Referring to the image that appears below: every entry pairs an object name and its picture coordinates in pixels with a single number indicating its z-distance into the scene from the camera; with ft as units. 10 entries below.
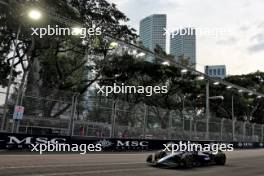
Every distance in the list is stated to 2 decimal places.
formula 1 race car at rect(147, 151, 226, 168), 44.09
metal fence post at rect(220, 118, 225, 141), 121.80
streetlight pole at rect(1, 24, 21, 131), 63.15
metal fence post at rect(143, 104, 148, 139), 89.55
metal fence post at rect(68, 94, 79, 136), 72.75
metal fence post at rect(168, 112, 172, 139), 97.63
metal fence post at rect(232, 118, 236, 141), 127.13
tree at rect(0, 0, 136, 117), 106.32
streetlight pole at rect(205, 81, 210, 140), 108.78
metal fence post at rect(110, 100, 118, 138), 81.30
